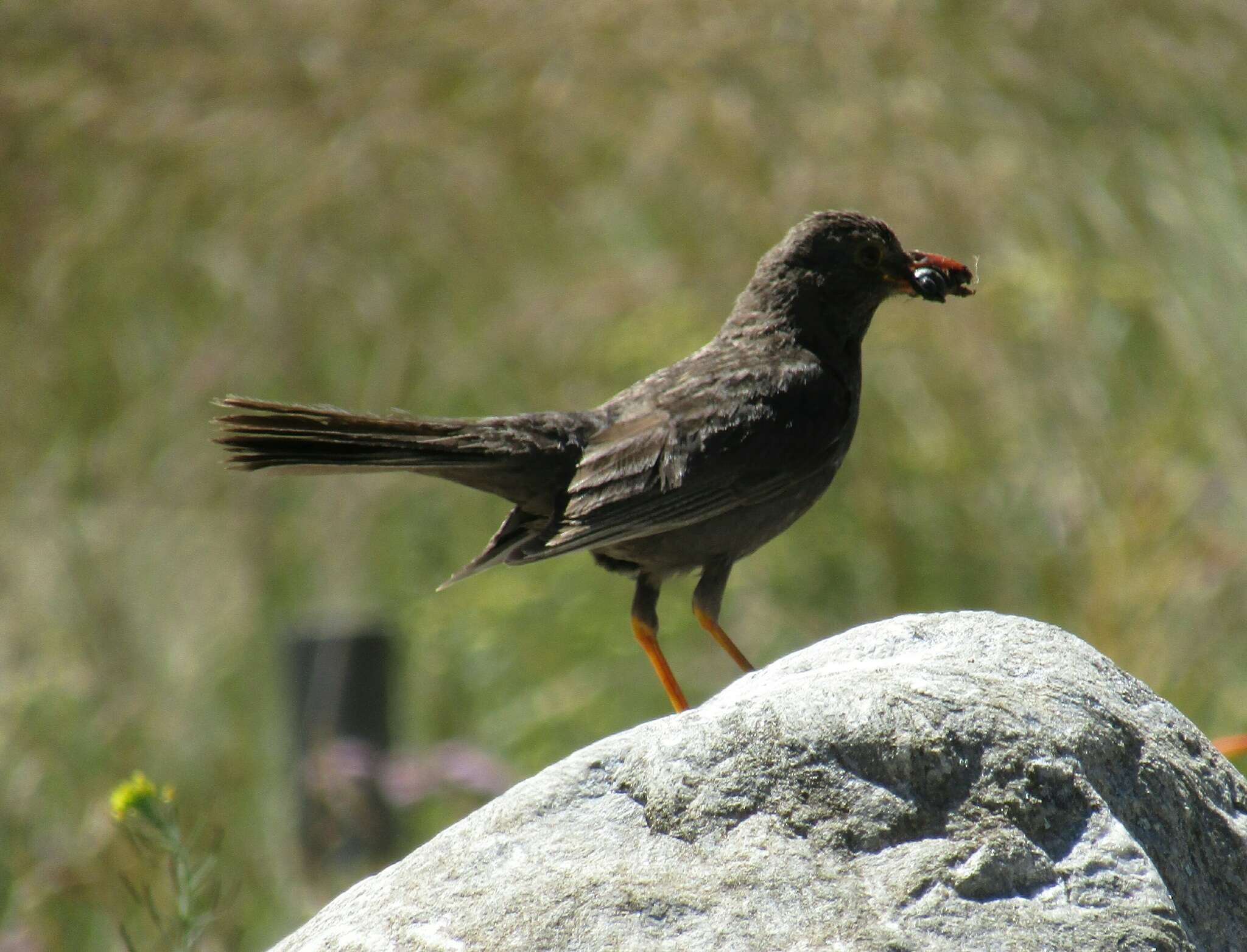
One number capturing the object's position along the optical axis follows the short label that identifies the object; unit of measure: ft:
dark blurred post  30.83
